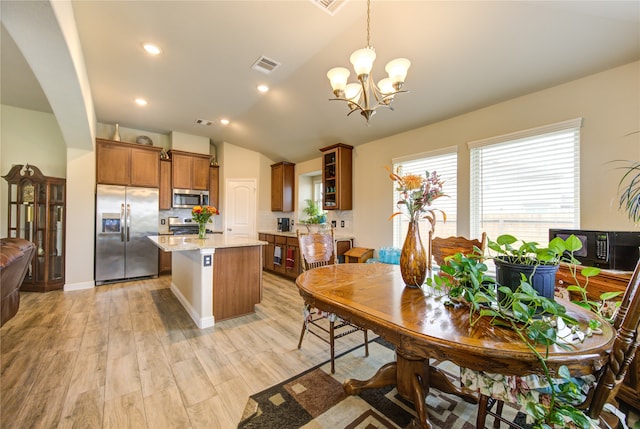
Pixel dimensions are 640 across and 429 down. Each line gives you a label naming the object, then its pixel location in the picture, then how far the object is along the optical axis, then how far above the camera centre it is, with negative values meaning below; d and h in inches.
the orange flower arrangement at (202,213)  128.8 +0.9
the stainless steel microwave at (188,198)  206.2 +13.9
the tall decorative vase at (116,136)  182.5 +57.3
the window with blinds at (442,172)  123.0 +22.1
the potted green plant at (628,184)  74.7 +9.8
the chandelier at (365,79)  69.9 +40.7
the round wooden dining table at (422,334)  31.6 -17.0
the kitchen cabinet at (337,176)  169.6 +27.4
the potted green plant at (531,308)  30.8 -14.0
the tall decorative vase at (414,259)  58.3 -10.2
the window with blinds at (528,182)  90.0 +13.7
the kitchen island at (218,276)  106.4 -28.2
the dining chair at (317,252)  88.5 -13.7
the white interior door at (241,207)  225.1 +7.1
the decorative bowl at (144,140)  195.3 +57.9
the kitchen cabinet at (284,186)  225.5 +26.4
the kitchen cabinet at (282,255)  181.9 -31.2
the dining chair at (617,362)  29.5 -17.8
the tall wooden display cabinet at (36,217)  147.3 -1.9
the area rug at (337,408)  57.7 -47.6
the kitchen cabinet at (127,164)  173.2 +36.3
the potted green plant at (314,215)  200.4 +0.2
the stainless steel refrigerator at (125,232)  168.1 -12.4
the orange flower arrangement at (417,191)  57.2 +5.6
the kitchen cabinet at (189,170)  203.3 +36.9
